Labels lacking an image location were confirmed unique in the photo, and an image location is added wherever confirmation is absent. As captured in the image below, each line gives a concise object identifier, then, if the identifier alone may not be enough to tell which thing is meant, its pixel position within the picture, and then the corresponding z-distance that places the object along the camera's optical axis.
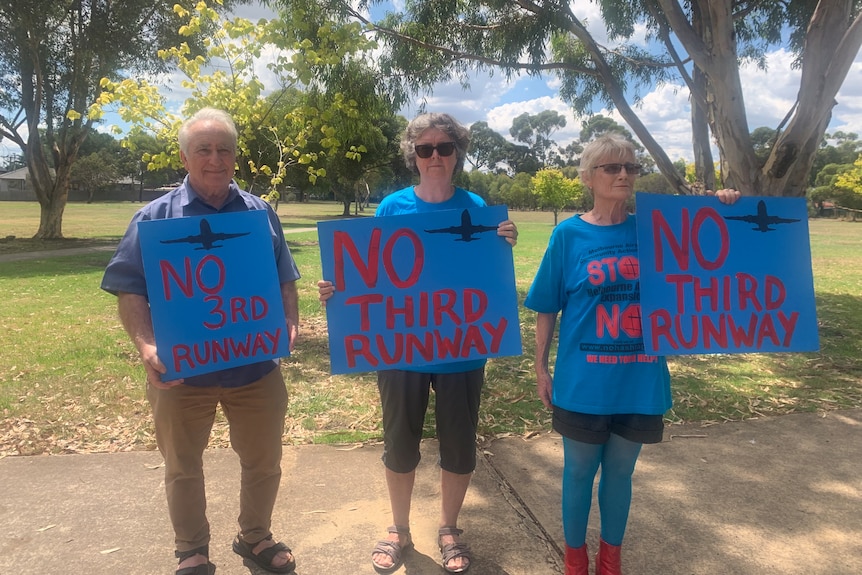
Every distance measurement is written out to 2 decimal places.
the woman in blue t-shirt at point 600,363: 2.20
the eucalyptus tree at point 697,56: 5.55
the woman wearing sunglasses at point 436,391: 2.43
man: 2.21
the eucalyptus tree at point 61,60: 16.06
